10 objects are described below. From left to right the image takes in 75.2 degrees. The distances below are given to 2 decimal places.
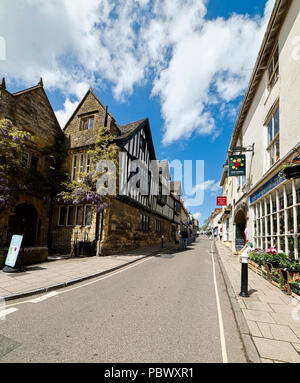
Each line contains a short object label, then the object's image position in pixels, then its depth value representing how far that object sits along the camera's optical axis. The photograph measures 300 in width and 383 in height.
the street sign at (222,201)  22.64
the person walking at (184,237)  17.70
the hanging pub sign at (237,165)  11.44
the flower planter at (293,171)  4.21
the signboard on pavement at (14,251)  7.17
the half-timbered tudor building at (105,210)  12.65
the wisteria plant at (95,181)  11.95
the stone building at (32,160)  11.31
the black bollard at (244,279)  5.08
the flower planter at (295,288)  4.92
